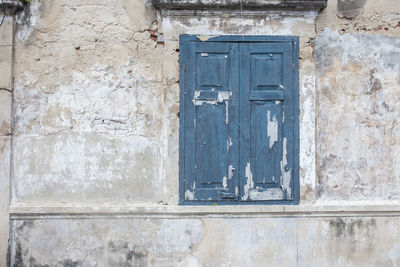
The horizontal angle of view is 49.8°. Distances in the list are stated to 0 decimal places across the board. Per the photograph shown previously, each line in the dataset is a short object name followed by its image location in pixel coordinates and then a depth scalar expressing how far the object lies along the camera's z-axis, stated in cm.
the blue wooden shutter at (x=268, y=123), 420
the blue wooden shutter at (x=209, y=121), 419
